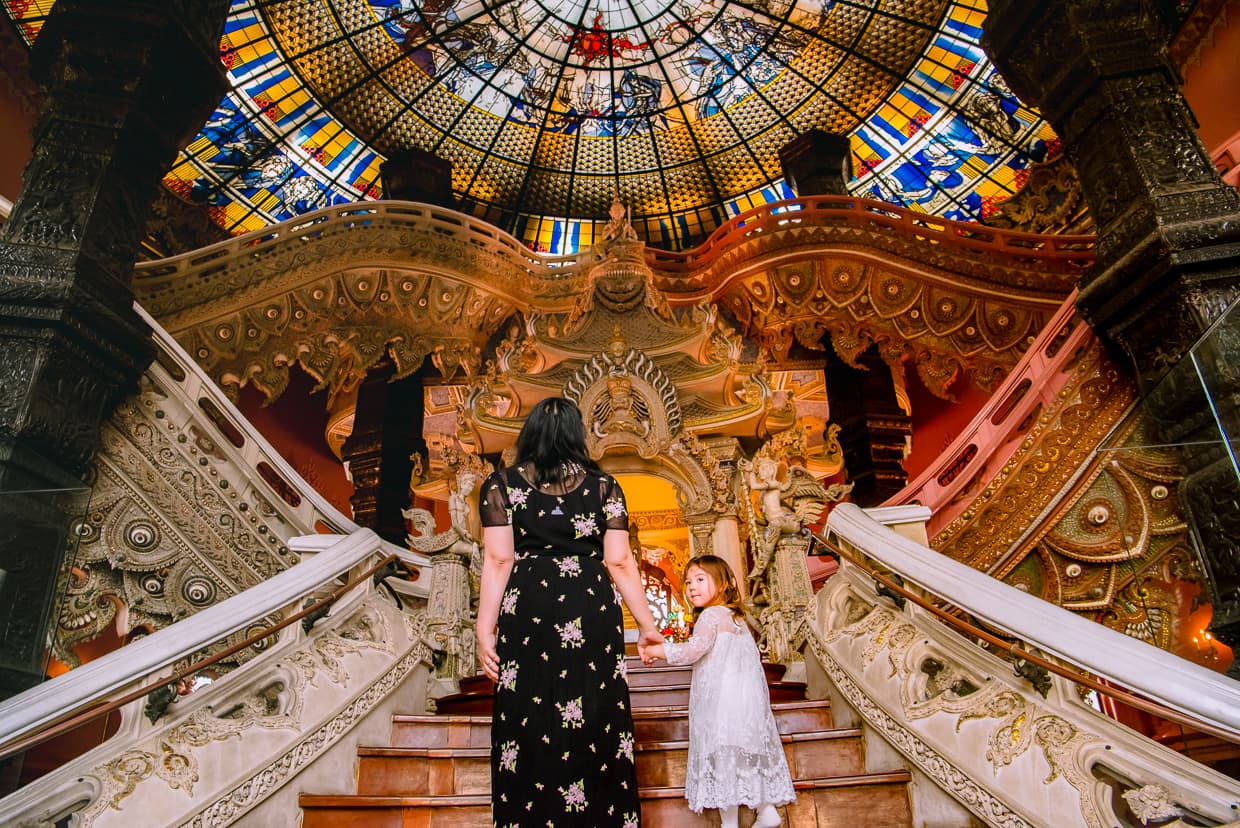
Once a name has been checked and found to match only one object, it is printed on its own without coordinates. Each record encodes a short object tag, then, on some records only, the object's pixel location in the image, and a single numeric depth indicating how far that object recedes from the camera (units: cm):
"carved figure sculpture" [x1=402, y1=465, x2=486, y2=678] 427
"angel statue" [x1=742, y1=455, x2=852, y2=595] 504
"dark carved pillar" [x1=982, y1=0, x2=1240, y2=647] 467
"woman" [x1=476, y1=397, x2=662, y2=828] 221
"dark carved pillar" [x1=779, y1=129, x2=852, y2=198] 1288
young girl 264
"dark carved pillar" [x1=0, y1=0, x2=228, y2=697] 458
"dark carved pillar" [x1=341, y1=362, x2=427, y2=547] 992
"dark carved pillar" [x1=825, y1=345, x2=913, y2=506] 1015
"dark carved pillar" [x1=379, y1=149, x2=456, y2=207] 1268
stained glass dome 1156
